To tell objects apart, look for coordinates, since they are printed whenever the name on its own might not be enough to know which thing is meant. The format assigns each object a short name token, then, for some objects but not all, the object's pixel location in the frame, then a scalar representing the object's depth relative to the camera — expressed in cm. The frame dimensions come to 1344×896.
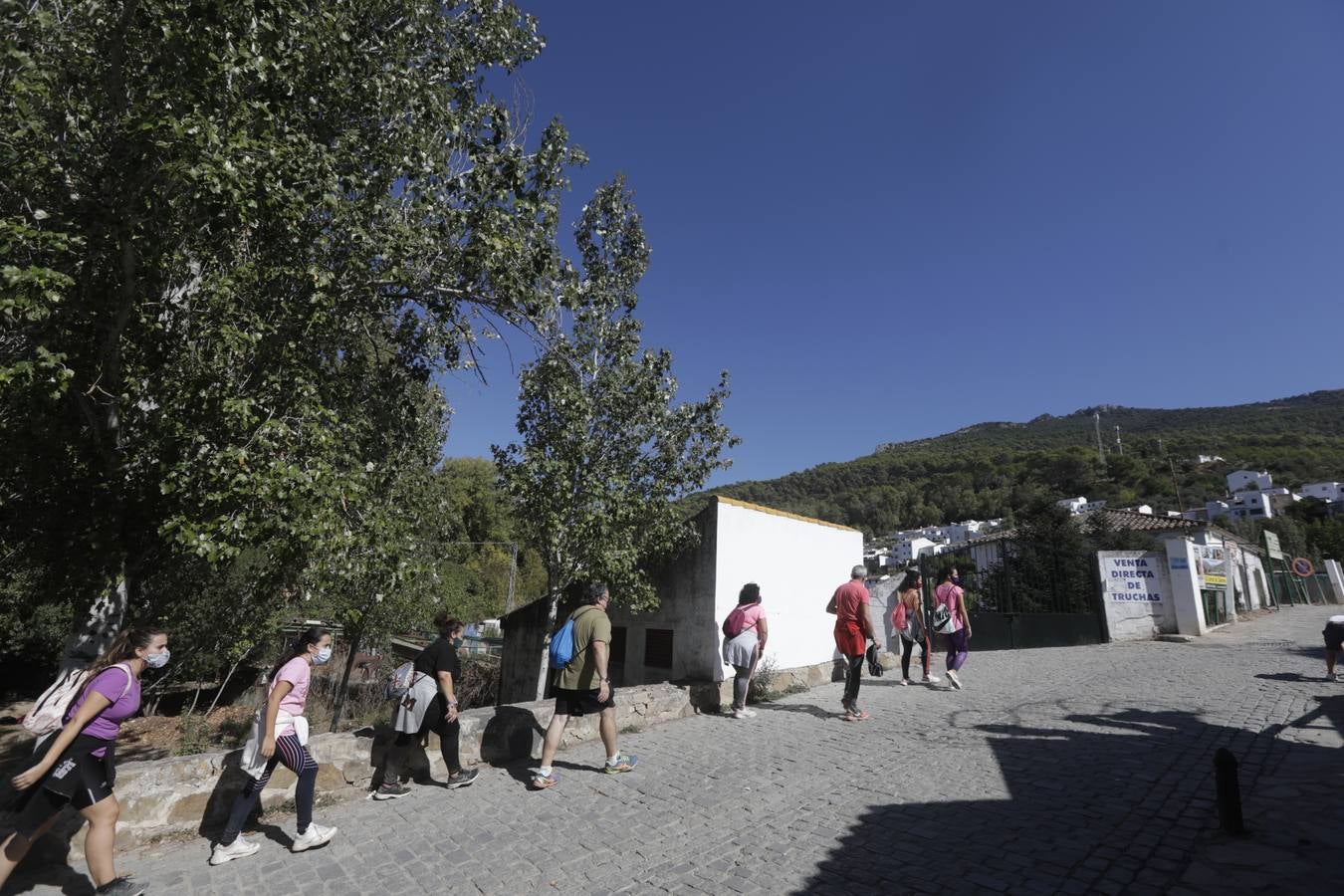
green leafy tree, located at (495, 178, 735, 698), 871
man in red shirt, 729
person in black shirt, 506
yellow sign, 1510
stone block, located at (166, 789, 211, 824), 426
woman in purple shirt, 326
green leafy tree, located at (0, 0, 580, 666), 381
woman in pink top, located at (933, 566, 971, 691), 905
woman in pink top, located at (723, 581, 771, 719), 747
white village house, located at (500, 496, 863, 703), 900
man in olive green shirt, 531
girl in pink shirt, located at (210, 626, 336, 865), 397
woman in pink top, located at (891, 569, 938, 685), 959
